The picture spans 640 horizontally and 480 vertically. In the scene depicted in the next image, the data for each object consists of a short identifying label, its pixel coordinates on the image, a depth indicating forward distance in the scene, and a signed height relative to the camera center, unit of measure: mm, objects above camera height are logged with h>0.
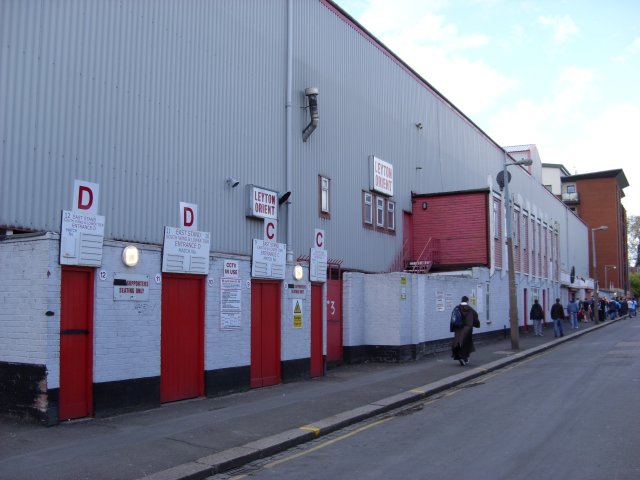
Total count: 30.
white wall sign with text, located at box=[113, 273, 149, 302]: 9984 +43
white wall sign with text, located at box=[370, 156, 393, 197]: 21812 +3954
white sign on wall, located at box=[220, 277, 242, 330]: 12164 -273
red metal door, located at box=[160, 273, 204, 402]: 10984 -852
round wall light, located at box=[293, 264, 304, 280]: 14453 +393
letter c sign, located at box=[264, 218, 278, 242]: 16469 +1556
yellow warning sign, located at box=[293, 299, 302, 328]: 14258 -550
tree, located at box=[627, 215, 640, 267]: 107312 +8715
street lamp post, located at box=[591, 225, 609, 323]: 41612 -1029
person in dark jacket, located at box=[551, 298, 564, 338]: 27156 -1105
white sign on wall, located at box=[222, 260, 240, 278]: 12359 +401
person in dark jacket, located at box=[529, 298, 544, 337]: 28112 -1058
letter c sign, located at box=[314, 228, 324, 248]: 17969 +1418
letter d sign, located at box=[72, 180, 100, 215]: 10317 +1525
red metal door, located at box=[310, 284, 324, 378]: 14938 -1015
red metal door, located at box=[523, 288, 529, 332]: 32781 -1288
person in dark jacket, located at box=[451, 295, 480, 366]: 16672 -1172
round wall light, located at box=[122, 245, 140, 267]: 10117 +543
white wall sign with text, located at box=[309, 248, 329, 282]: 15070 +568
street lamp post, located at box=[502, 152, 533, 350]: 21344 -634
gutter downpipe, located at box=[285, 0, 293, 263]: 17219 +4892
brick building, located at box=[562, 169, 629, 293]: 81125 +10090
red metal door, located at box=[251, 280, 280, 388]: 13086 -915
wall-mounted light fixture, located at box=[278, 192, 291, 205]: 17031 +2427
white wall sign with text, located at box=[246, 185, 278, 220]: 16062 +2225
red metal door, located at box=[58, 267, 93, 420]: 9180 -786
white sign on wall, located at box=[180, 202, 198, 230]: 14039 +1642
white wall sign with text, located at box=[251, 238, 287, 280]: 13176 +629
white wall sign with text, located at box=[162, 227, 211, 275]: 11078 +686
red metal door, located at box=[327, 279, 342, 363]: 16891 -853
